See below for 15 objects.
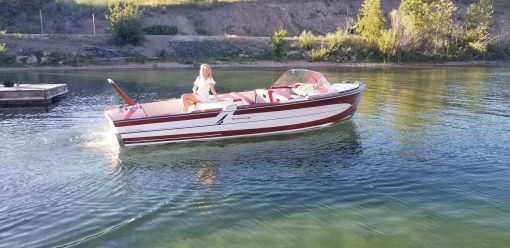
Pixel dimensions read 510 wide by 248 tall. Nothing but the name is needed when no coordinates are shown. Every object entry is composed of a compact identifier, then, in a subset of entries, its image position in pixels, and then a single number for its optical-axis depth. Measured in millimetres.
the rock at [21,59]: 36406
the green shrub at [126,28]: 41469
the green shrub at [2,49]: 36219
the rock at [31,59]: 36594
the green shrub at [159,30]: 46375
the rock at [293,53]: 43228
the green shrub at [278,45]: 42250
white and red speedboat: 12539
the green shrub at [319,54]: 42219
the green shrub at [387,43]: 42344
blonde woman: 13023
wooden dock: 19984
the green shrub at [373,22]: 43938
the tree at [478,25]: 45250
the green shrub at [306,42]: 44031
